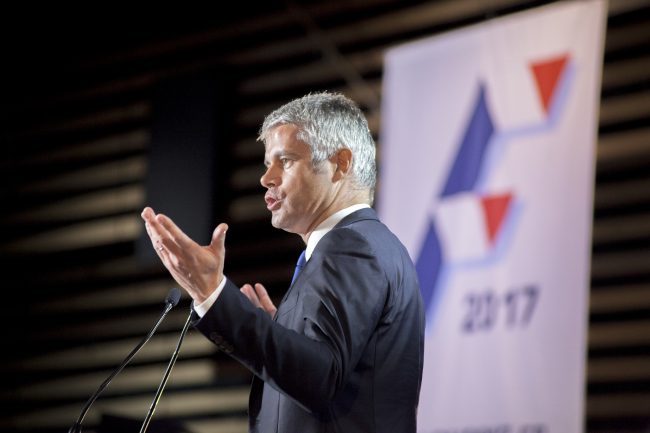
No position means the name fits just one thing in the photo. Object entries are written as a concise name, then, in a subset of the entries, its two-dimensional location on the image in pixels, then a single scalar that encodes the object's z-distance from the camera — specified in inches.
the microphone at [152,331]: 184.5
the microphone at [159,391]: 177.6
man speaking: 167.3
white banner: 351.9
